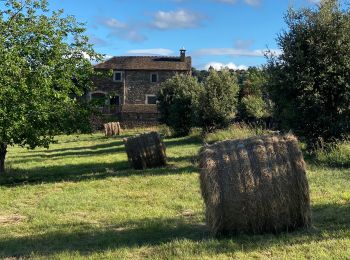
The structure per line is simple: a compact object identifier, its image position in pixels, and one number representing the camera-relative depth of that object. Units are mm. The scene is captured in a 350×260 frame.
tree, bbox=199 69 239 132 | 26297
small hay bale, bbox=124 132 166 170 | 14938
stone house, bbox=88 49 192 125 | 56688
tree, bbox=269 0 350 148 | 14320
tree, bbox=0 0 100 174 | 11758
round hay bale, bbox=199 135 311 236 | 6375
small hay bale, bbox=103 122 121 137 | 38475
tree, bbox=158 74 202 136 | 31091
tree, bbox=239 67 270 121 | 31141
